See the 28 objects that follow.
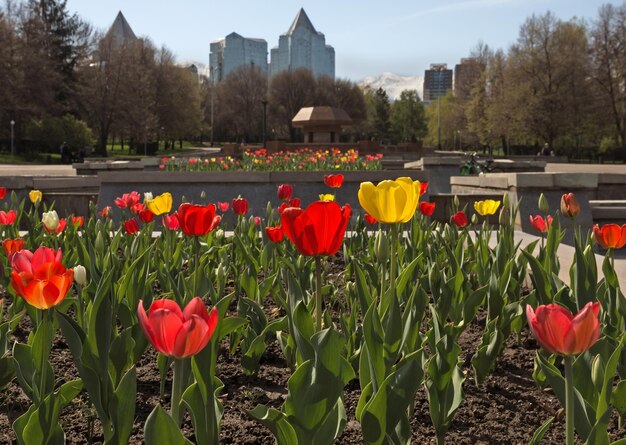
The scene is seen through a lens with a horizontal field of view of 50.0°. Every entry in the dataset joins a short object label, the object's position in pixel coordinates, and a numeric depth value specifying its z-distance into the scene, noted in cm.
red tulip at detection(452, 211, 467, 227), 400
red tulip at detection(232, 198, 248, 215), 394
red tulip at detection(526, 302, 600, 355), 126
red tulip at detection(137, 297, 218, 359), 115
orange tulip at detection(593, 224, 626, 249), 258
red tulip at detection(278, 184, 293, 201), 427
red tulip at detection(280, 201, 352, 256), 176
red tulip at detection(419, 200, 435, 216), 406
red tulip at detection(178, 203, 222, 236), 247
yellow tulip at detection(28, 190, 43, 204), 464
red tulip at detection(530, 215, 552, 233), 354
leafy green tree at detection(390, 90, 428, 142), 8406
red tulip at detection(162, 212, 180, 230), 349
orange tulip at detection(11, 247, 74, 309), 164
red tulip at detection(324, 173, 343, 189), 442
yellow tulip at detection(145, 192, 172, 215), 346
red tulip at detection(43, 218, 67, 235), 360
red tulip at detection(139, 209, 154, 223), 380
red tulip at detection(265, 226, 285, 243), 295
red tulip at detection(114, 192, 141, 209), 428
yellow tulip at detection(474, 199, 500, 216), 387
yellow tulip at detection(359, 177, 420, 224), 200
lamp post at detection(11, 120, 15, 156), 3865
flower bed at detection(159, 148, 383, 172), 1162
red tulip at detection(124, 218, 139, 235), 353
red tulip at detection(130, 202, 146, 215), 404
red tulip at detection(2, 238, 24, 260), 286
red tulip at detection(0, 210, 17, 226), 374
